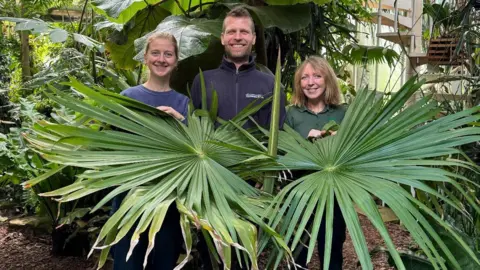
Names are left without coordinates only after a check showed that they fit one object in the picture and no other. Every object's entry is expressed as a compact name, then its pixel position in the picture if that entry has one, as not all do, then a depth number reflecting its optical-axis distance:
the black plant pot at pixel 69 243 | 2.80
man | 1.80
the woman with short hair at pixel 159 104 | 1.52
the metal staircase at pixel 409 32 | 4.42
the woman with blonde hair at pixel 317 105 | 1.81
